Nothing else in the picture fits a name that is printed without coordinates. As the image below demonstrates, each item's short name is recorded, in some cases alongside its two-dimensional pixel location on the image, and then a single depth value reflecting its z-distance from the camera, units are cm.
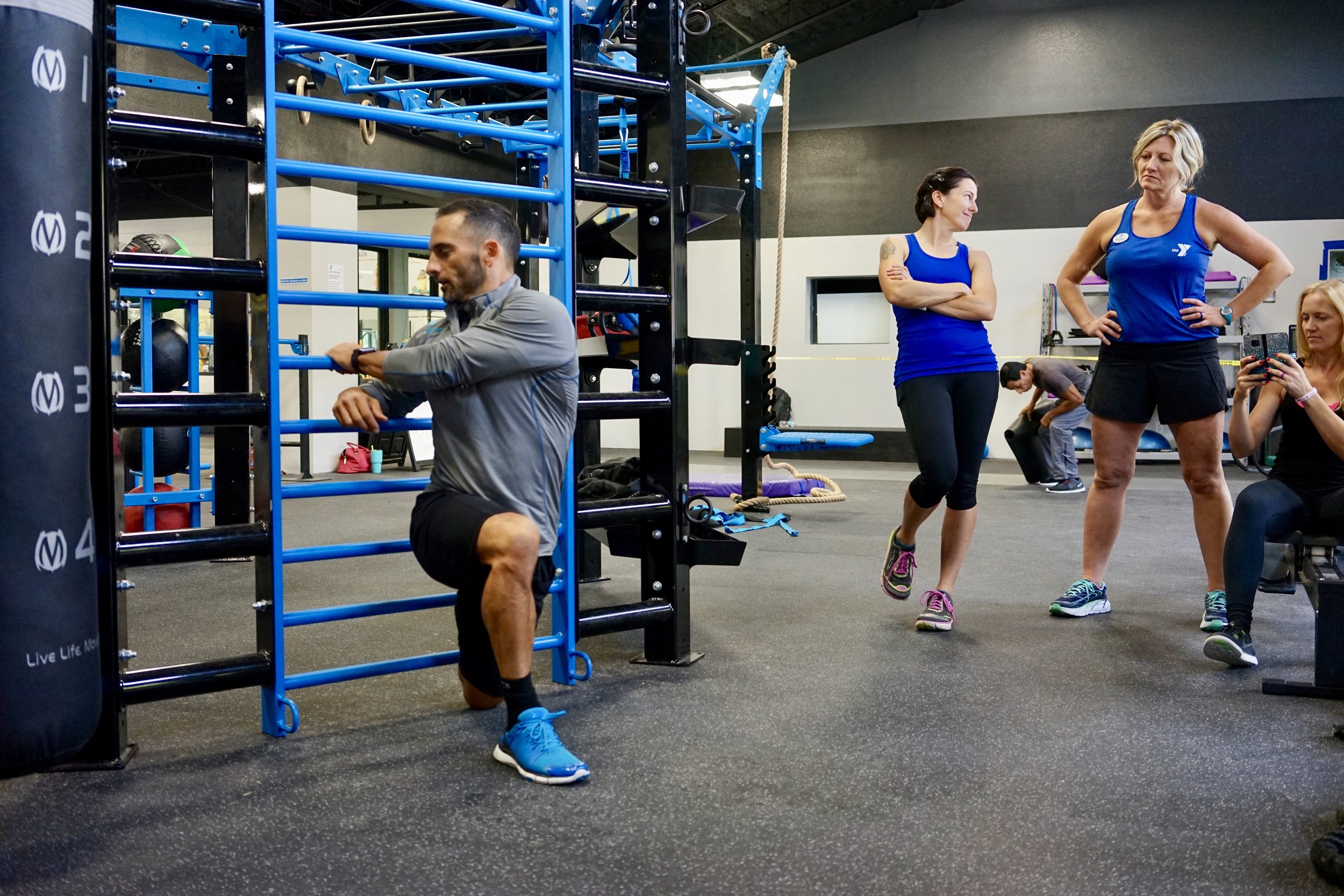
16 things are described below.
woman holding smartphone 263
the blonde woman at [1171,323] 299
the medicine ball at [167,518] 442
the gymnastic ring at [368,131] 395
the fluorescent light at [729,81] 949
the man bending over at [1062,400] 684
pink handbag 890
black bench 239
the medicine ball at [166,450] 443
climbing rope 538
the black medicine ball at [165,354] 445
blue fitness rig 198
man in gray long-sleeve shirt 199
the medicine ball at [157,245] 413
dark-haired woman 307
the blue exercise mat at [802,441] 619
